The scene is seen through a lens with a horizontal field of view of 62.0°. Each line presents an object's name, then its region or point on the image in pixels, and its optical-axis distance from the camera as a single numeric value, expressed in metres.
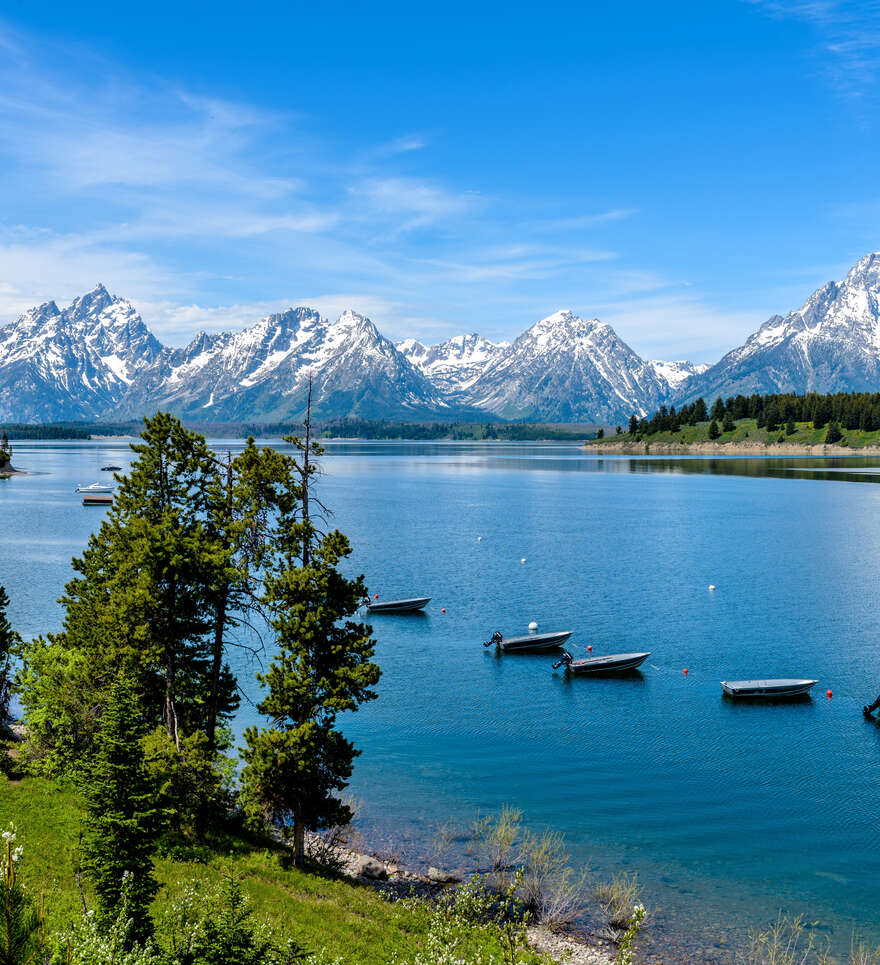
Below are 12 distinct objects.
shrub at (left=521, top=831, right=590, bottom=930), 33.06
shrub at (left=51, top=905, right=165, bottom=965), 15.83
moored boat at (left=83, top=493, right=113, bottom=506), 195.18
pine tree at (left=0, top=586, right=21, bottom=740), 51.62
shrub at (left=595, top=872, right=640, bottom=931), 33.25
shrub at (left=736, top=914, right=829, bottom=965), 30.09
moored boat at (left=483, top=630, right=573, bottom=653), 74.69
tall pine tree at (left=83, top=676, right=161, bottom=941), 22.64
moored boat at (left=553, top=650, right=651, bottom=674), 68.00
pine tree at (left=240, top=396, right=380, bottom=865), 34.41
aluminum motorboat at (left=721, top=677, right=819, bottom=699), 61.28
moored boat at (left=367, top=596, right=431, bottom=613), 90.62
